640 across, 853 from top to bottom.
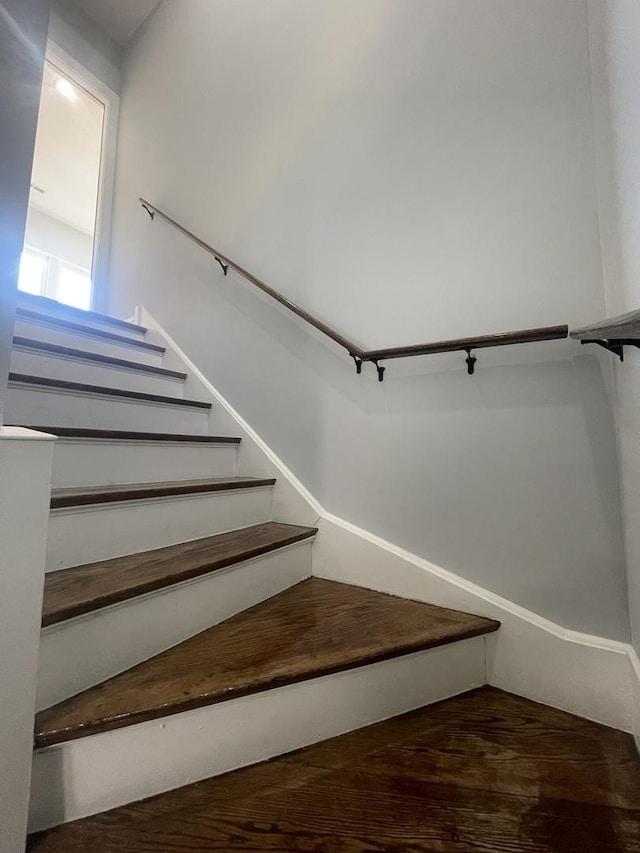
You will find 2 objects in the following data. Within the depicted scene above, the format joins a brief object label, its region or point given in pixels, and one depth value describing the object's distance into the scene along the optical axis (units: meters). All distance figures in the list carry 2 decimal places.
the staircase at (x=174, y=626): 0.73
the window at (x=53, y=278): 5.29
